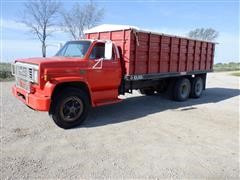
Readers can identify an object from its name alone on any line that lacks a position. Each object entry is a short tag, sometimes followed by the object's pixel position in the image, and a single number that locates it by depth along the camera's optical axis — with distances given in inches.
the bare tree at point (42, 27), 691.2
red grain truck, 179.7
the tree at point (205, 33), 1684.2
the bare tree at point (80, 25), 767.4
